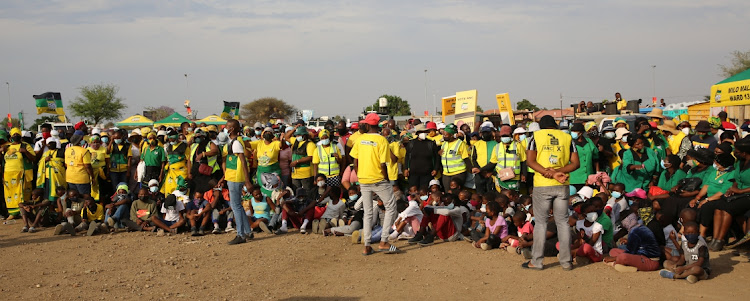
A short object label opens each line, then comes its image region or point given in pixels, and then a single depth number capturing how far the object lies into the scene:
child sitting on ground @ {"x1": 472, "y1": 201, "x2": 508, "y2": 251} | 8.62
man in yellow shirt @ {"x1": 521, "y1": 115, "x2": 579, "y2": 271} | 7.15
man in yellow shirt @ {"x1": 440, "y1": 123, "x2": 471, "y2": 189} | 10.66
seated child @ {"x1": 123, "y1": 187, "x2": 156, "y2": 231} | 10.95
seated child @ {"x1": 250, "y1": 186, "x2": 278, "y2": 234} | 10.65
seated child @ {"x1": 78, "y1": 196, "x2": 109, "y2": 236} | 11.34
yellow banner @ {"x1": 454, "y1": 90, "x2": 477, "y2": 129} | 16.34
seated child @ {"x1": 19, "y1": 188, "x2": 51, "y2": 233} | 11.52
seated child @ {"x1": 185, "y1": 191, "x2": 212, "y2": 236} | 10.60
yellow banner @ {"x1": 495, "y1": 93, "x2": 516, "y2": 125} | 17.44
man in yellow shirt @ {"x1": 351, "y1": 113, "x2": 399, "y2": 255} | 8.28
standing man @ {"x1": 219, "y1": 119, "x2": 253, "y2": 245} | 9.15
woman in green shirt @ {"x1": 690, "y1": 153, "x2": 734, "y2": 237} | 8.28
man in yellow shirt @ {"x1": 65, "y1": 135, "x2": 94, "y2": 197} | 11.71
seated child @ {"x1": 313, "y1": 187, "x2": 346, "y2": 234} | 10.30
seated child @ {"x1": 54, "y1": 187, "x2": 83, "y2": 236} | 11.32
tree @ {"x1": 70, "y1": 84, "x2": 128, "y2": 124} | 59.78
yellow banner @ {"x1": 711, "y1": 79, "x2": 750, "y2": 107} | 13.58
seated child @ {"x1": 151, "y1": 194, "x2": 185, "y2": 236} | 10.76
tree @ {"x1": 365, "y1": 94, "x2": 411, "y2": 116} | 56.18
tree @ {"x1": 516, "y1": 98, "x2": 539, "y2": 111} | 48.28
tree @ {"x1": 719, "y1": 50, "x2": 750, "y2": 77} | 44.15
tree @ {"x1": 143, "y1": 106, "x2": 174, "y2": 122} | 65.44
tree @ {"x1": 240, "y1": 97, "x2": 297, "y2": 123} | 61.12
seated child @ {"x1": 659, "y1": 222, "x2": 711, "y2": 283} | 6.66
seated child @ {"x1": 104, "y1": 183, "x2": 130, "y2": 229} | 11.20
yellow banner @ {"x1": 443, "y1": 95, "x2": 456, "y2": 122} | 18.28
